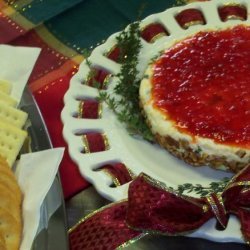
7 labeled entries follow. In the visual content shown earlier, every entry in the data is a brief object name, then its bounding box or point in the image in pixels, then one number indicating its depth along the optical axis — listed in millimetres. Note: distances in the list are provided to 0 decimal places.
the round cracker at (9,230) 871
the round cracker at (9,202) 885
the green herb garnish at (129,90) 1006
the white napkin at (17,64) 1062
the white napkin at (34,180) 887
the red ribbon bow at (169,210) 879
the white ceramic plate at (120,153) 929
